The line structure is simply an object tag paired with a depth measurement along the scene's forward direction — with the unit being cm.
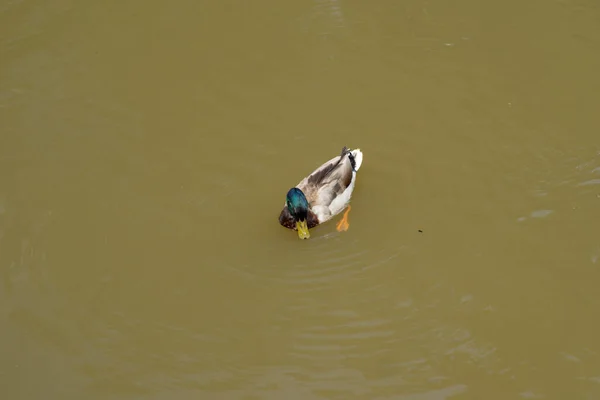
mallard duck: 1232
